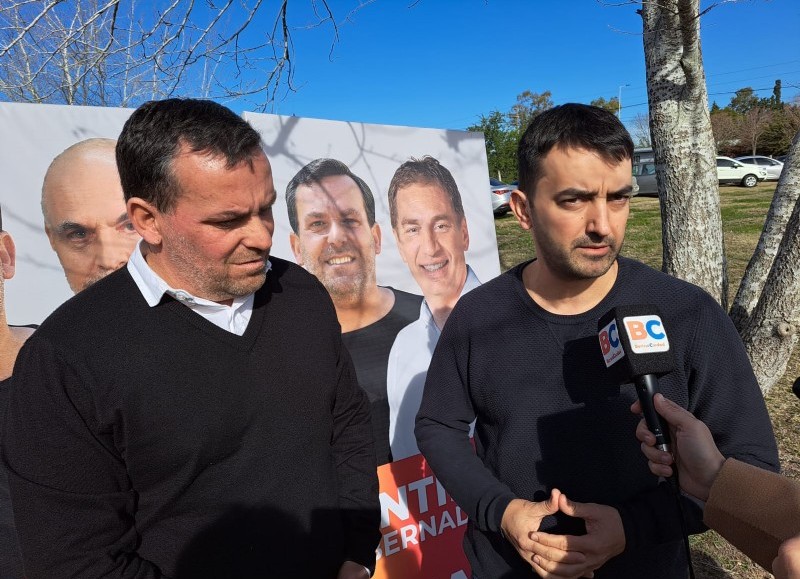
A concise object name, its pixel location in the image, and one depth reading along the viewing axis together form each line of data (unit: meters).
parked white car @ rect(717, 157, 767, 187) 24.21
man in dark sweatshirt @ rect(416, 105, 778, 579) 1.42
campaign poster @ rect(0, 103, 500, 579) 2.33
